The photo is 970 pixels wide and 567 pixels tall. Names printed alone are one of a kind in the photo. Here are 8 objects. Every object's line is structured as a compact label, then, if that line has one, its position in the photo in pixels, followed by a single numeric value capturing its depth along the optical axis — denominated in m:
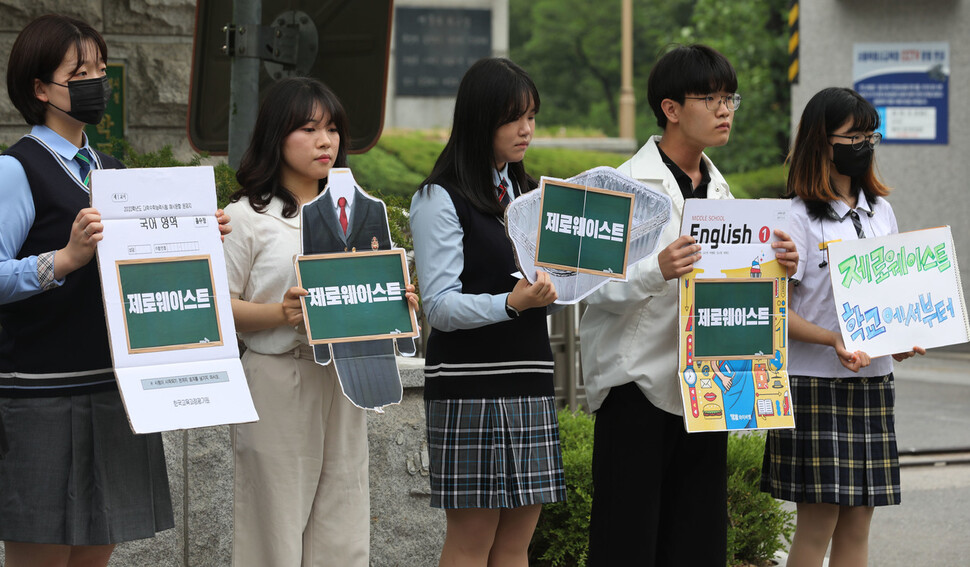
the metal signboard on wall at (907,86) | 27.61
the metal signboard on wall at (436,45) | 46.66
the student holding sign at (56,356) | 6.43
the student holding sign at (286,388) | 6.75
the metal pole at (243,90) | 9.09
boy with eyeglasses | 7.31
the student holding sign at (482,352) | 6.95
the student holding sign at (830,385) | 7.91
